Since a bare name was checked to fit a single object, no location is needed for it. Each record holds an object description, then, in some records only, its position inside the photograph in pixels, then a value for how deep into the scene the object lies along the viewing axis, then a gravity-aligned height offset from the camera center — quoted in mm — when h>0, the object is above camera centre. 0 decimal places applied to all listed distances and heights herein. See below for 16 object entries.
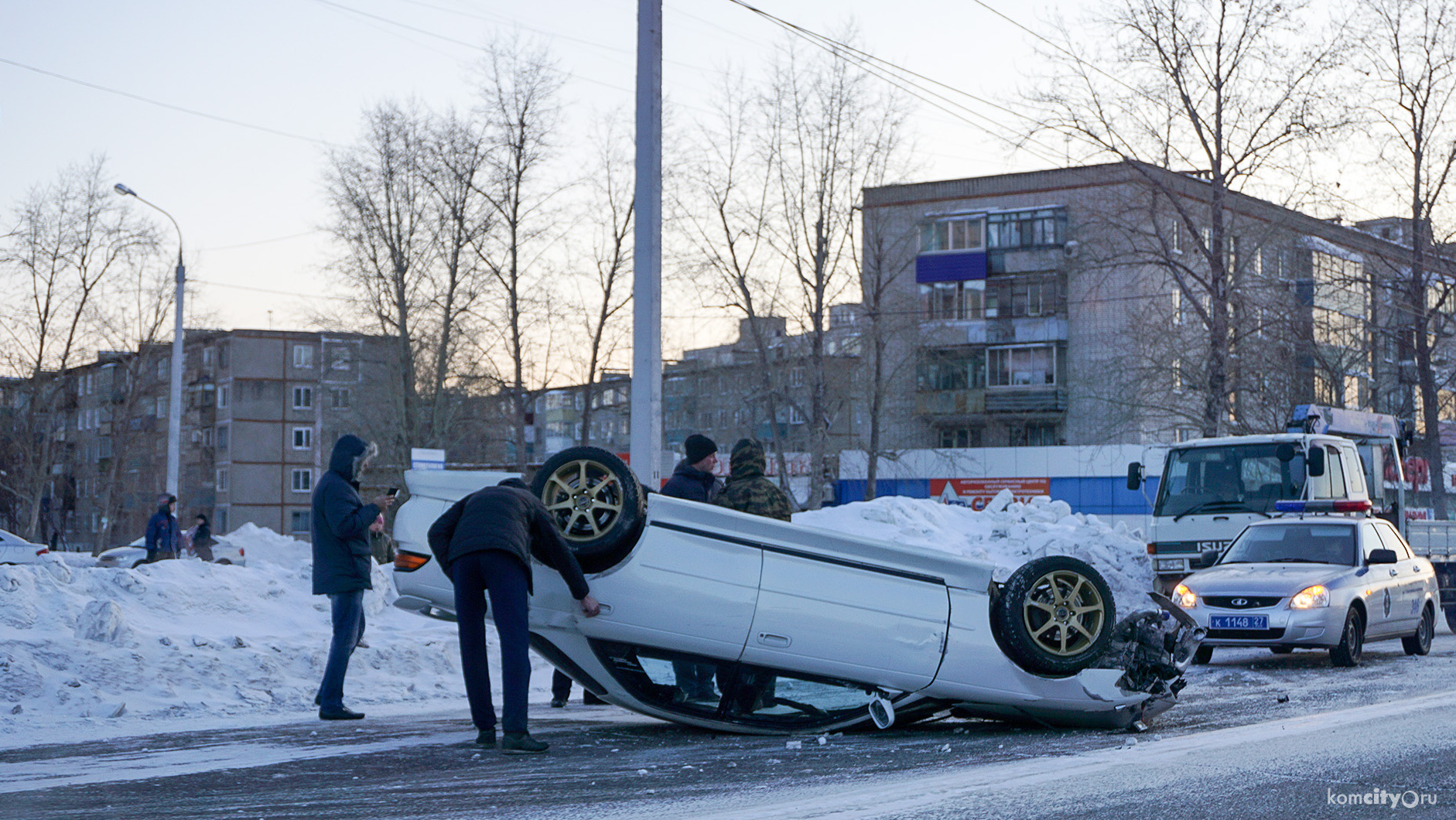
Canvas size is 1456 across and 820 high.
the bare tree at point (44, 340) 45031 +3846
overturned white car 6930 -844
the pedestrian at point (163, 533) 22391 -1301
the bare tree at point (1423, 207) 31250 +6205
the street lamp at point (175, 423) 28891 +707
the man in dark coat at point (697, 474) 8805 -97
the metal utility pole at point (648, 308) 12812 +1440
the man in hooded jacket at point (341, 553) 8312 -597
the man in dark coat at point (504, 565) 6699 -541
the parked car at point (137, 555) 26453 -2058
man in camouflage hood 8273 -180
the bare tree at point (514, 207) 37938 +7178
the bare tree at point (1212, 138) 30641 +7569
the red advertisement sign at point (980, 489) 50250 -1004
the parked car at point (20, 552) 30750 -2224
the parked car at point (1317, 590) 12320 -1204
